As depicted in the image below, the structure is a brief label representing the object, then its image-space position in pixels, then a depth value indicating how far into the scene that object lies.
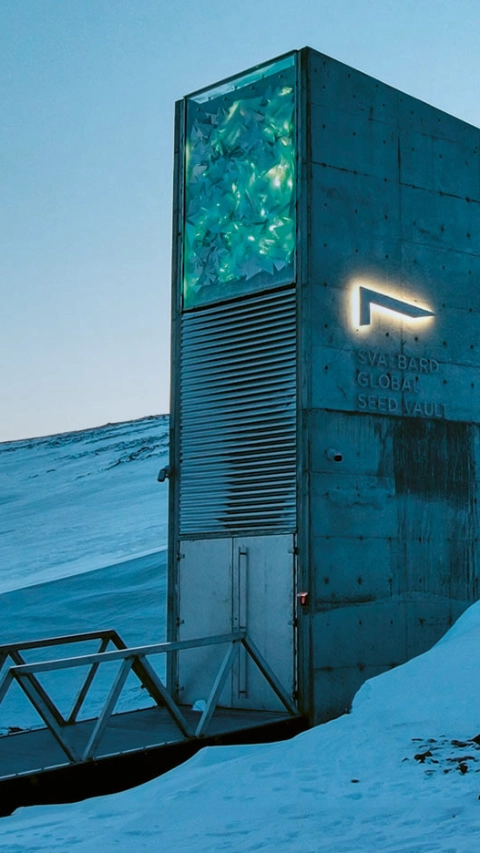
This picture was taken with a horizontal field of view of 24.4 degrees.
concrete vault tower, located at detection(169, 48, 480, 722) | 11.03
